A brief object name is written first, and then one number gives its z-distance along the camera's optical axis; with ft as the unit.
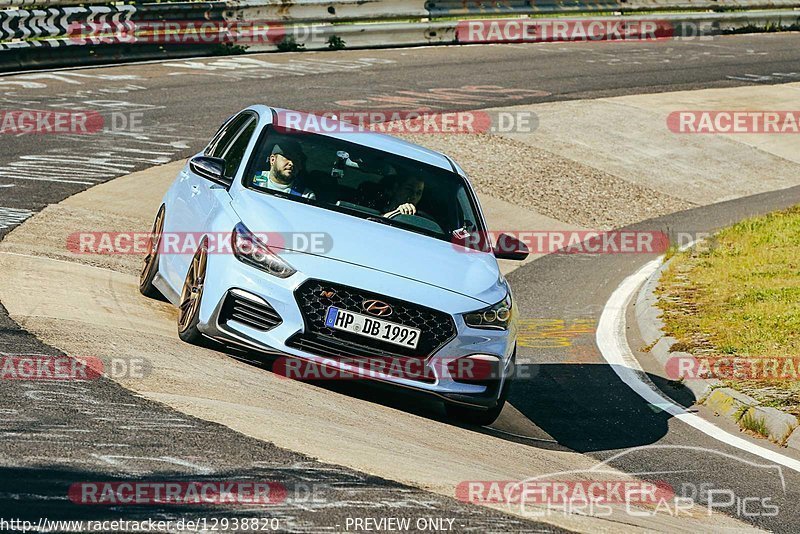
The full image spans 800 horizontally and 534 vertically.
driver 59.41
